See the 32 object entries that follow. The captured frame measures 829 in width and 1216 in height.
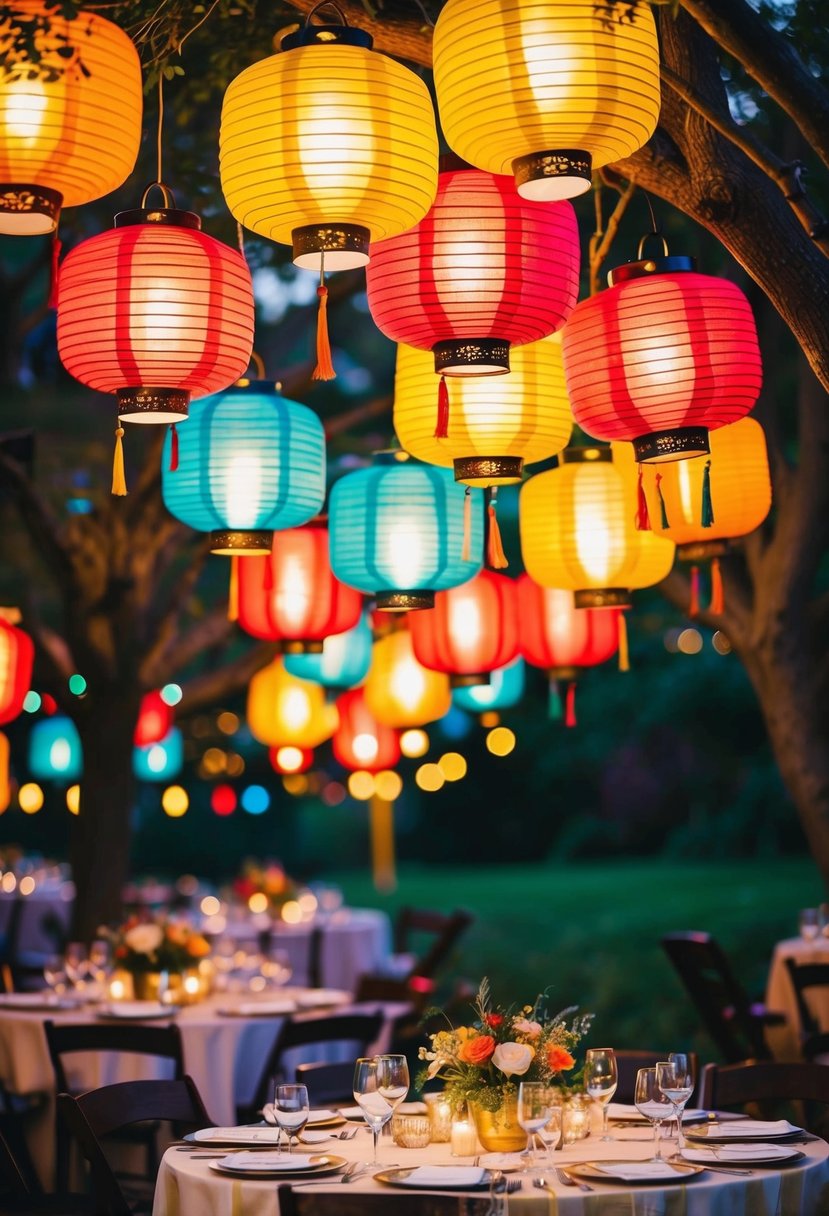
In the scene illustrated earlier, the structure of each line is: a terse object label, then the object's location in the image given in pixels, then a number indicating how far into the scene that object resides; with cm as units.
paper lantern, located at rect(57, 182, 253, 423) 356
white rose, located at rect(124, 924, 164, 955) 664
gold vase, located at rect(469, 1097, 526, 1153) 354
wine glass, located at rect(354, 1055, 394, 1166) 339
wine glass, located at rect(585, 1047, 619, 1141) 355
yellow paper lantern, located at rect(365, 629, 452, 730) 755
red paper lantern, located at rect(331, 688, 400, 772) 888
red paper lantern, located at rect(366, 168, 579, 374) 353
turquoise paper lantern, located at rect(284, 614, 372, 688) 708
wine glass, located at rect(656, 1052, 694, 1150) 342
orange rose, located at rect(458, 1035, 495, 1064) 351
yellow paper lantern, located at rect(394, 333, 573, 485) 421
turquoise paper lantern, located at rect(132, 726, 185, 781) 1277
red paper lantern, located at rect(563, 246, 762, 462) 372
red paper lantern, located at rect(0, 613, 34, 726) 675
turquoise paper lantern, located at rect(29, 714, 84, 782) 1189
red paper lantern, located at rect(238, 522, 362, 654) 587
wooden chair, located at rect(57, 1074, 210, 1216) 366
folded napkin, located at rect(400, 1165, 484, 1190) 317
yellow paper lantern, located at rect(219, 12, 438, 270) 313
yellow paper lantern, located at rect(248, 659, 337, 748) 813
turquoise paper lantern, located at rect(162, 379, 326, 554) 453
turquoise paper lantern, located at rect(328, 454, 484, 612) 487
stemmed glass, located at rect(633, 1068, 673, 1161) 343
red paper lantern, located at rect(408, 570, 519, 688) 605
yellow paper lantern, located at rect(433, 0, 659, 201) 294
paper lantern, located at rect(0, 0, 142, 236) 312
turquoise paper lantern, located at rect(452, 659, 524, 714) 815
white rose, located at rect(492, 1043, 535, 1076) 347
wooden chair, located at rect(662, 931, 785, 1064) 698
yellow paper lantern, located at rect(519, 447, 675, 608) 504
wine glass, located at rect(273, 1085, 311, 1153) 334
